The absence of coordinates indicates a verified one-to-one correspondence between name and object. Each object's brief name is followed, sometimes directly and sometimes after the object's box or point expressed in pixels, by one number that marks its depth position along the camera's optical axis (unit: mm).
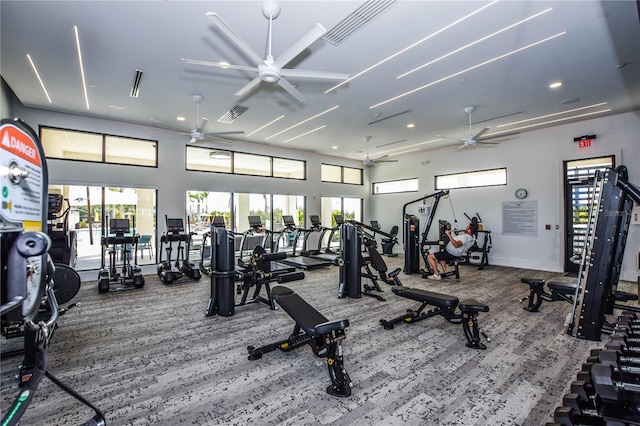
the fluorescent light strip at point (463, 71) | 3701
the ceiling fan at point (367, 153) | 8448
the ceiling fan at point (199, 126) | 5562
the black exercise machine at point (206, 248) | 6991
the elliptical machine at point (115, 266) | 5789
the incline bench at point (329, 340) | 2389
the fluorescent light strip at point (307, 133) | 7295
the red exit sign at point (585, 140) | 6713
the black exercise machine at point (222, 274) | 4148
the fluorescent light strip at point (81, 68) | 3519
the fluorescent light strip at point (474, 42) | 3283
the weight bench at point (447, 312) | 3225
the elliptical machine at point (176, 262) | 6207
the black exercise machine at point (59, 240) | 4238
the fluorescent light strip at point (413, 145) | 8571
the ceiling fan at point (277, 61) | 2756
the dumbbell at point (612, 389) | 1378
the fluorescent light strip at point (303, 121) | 6125
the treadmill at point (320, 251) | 8591
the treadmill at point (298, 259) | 7723
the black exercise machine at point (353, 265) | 5082
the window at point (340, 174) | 10934
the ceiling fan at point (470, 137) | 6016
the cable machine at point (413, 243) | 7062
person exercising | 6270
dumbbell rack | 1380
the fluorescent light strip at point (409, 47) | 3187
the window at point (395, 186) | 10531
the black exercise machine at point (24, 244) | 1099
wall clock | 7707
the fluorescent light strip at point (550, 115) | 5832
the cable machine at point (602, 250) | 3275
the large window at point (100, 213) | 6586
